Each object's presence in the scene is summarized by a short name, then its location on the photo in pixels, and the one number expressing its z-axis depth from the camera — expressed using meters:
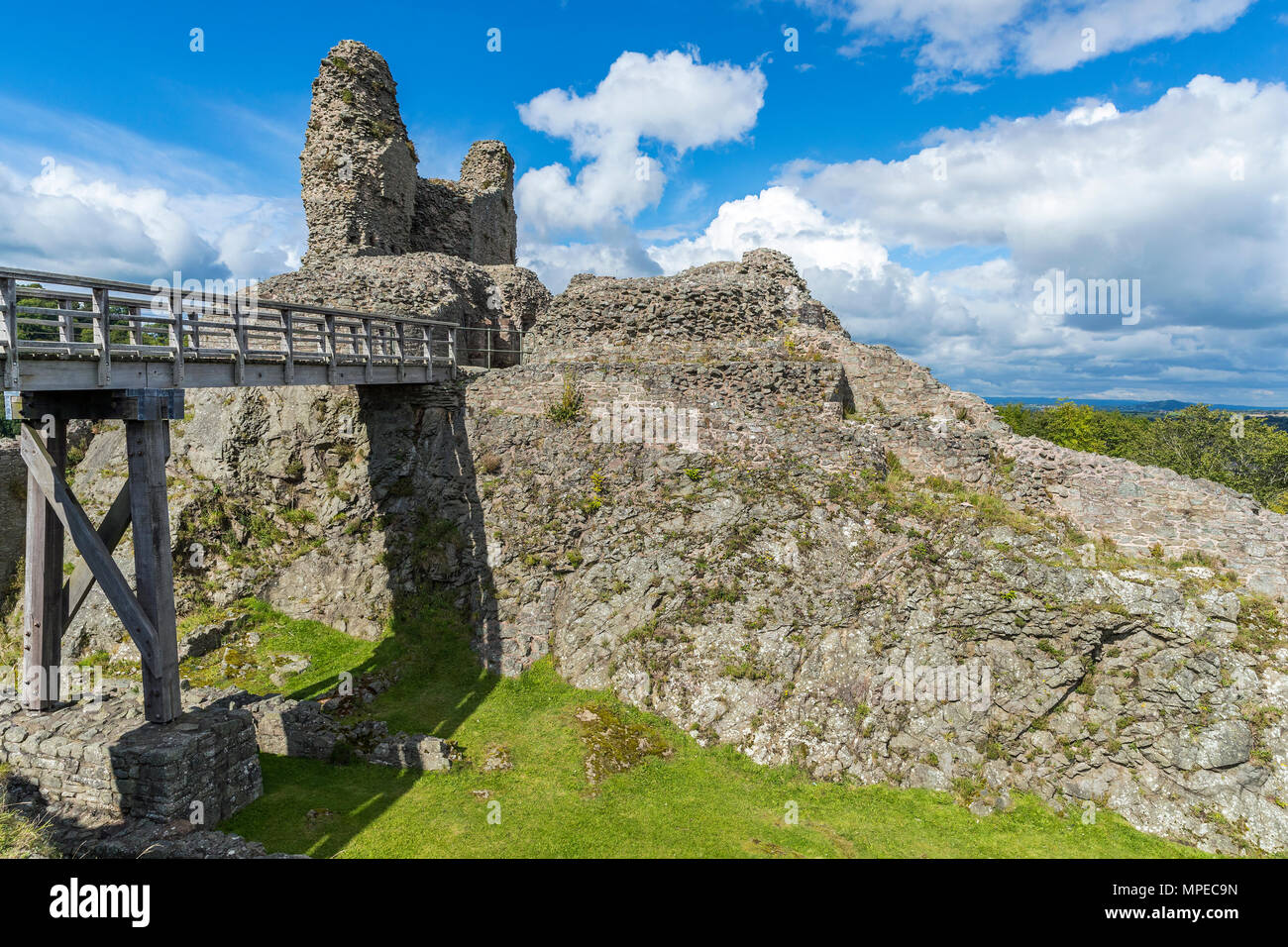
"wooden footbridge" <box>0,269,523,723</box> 9.57
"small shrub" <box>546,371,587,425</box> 18.97
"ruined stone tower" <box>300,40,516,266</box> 24.97
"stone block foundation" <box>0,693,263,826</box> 9.87
